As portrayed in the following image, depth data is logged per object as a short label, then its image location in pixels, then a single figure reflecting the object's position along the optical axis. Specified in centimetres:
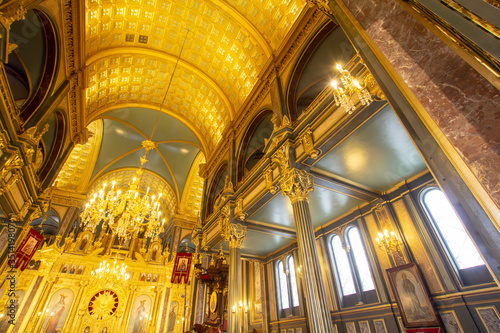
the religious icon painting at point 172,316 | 1870
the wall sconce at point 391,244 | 748
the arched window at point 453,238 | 602
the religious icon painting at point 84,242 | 2058
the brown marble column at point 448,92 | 158
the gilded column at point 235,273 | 811
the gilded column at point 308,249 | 495
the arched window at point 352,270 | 847
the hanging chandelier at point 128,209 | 983
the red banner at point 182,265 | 1620
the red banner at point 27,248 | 1066
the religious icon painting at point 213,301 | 1148
